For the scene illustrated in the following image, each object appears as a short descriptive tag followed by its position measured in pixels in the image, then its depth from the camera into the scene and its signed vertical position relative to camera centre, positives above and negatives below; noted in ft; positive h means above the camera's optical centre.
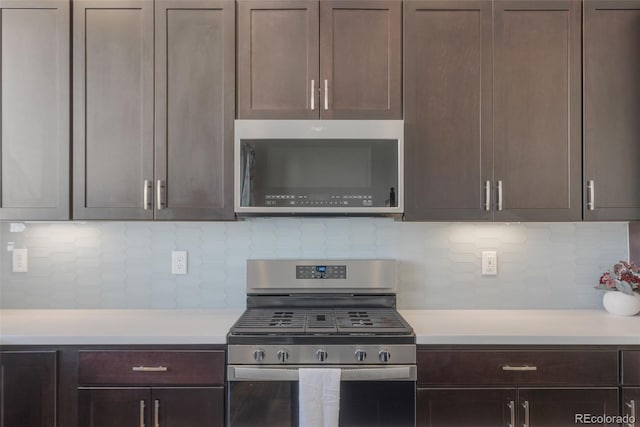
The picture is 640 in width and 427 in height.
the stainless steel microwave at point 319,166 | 5.69 +0.71
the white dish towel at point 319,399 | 4.86 -2.24
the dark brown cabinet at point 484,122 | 5.88 +1.35
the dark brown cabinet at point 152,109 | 5.88 +1.57
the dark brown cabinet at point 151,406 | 5.06 -2.43
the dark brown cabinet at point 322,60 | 5.87 +2.29
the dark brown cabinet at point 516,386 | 5.07 -2.18
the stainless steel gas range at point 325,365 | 5.00 -1.95
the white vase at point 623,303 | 6.25 -1.39
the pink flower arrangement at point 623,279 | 6.30 -1.02
